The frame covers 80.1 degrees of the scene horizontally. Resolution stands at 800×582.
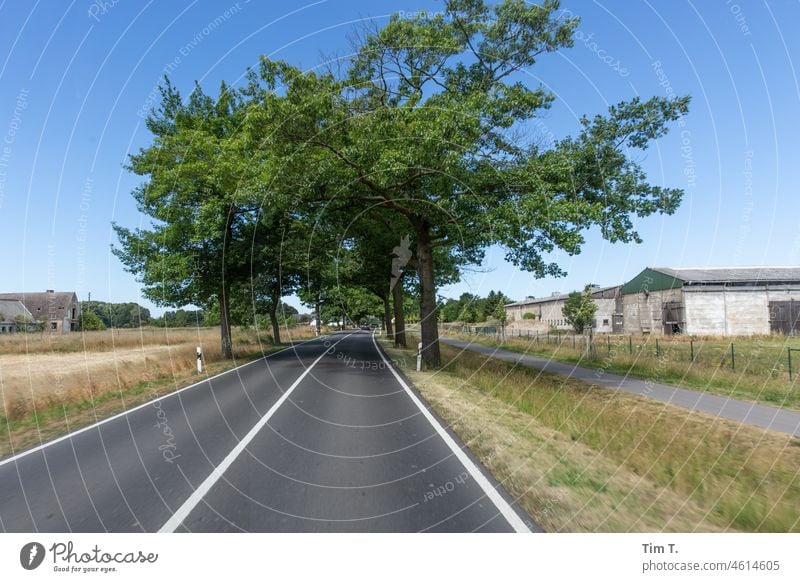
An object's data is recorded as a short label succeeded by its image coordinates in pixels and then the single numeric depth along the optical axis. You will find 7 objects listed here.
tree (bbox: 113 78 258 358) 22.08
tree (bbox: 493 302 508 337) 61.54
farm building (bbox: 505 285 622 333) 52.83
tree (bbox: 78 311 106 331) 68.24
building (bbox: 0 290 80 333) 68.94
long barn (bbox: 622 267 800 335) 36.97
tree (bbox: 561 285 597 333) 37.72
